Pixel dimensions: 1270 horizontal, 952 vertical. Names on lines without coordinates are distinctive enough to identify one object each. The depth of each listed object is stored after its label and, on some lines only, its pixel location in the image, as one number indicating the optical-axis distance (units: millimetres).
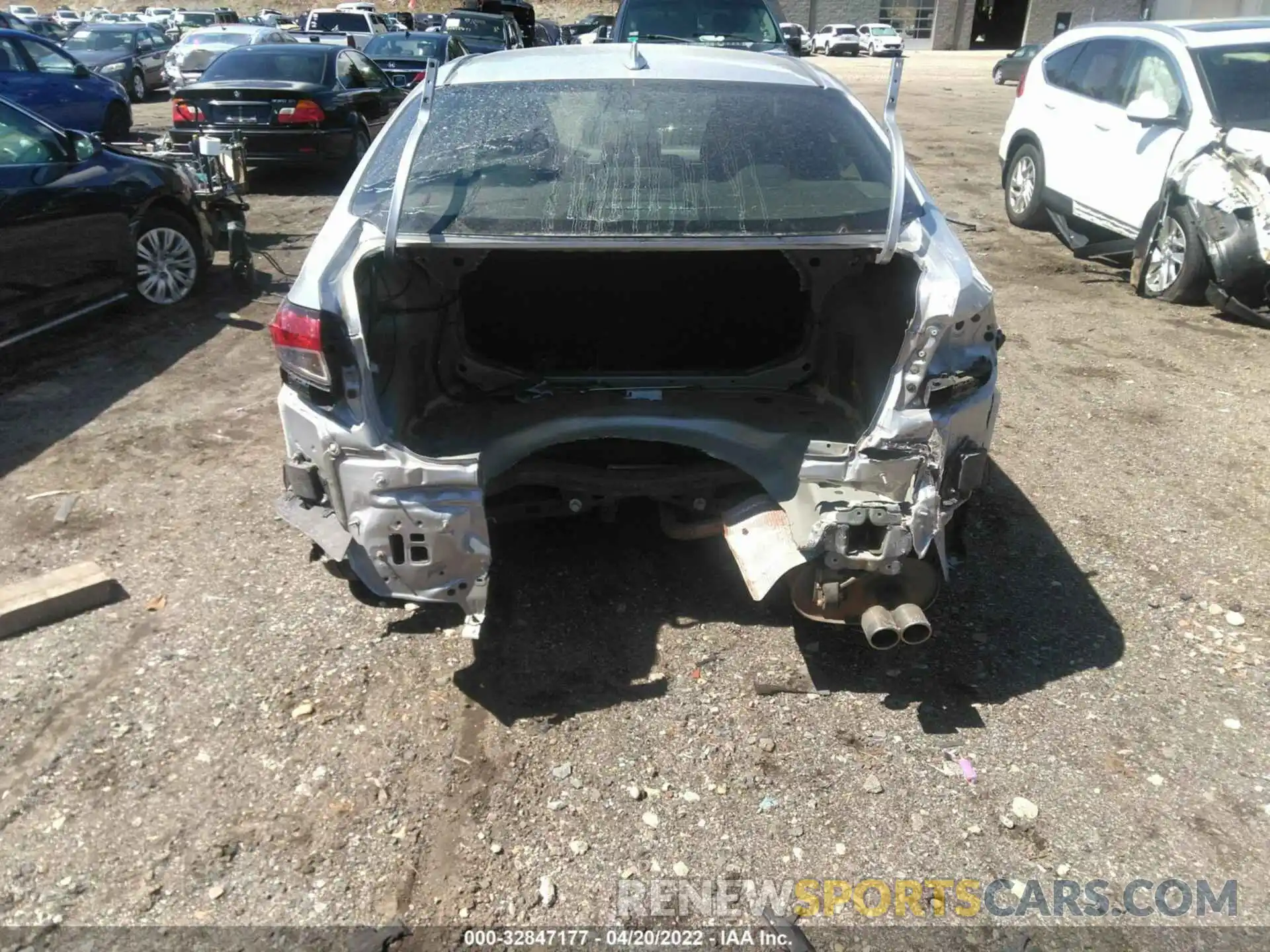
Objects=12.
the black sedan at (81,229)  5988
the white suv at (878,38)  42791
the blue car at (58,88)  13117
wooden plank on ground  3559
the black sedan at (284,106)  10789
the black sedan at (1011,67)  27086
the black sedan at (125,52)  21719
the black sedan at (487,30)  20625
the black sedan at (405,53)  15719
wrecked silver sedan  3066
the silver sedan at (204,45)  19172
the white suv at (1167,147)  6832
